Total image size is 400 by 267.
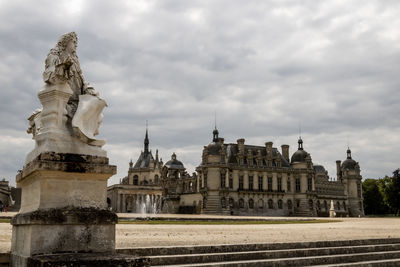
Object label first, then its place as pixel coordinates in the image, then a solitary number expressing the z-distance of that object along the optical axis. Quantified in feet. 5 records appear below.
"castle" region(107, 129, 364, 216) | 199.00
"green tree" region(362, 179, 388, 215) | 291.79
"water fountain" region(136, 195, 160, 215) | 238.91
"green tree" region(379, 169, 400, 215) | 212.84
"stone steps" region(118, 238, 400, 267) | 27.07
